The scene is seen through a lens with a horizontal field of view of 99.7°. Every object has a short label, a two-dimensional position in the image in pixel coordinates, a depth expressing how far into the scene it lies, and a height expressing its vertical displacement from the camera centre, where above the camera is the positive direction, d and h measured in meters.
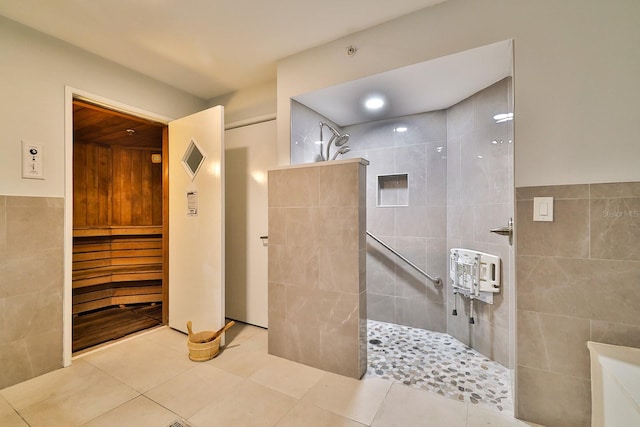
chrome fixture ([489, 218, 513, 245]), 1.61 -0.12
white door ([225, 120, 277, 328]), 2.67 -0.05
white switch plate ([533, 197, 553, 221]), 1.38 +0.02
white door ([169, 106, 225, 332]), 2.30 -0.07
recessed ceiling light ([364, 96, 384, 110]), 2.31 +0.98
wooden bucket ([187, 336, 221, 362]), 2.02 -1.03
